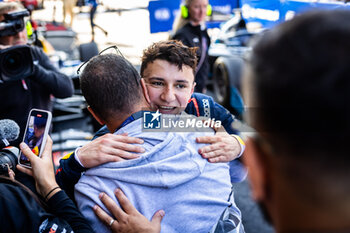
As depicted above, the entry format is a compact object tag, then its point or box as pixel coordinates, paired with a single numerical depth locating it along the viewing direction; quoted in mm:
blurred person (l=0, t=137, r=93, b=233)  1022
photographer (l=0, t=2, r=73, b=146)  2314
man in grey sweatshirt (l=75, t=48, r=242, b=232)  1210
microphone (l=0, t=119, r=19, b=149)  1409
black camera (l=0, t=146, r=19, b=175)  1327
